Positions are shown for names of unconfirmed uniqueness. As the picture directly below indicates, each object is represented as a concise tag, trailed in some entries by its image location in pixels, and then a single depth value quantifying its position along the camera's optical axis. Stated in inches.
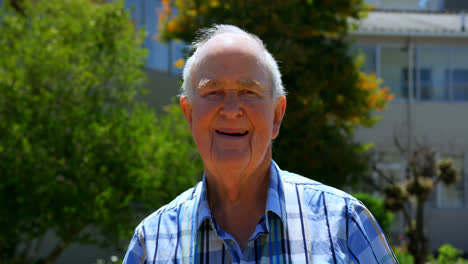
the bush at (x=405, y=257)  389.3
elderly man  66.7
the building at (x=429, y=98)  609.9
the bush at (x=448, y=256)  389.4
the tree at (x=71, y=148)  283.3
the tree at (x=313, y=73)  339.6
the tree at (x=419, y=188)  359.3
